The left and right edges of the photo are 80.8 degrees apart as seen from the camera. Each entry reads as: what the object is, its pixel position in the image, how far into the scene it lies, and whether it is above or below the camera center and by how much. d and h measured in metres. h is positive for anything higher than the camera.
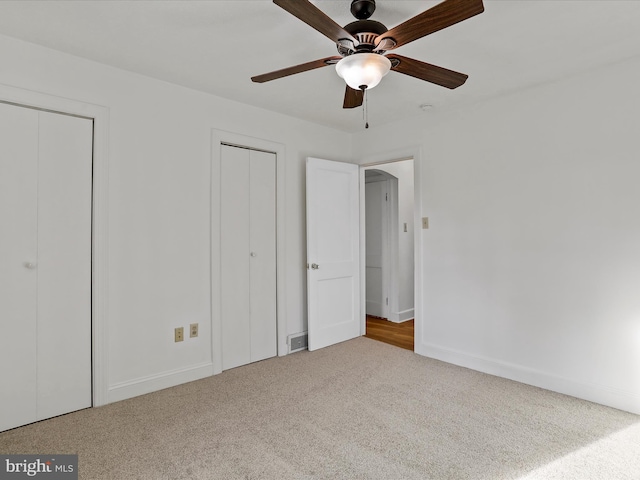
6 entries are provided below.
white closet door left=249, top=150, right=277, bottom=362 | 3.57 -0.04
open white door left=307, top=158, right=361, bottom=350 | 3.89 -0.03
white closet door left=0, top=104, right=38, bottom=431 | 2.33 -0.06
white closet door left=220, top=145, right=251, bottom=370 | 3.36 -0.05
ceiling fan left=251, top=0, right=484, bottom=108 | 1.49 +0.96
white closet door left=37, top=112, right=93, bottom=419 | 2.47 -0.08
